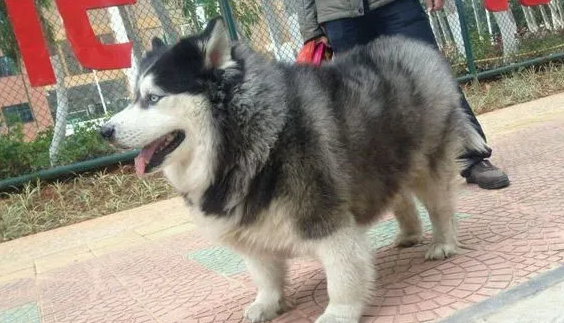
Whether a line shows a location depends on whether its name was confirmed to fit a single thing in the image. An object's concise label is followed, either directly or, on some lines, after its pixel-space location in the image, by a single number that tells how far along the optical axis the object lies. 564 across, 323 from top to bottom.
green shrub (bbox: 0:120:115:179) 6.76
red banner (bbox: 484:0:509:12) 9.84
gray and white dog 2.24
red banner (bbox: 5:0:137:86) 6.63
